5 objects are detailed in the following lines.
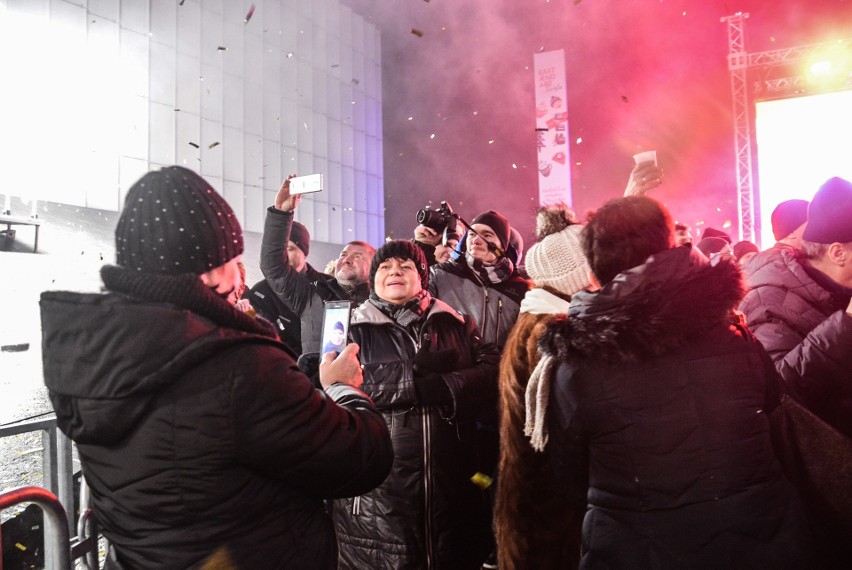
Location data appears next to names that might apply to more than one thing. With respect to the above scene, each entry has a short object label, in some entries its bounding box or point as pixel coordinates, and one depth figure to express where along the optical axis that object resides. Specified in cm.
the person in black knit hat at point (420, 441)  250
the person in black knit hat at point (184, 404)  116
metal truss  973
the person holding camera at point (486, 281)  365
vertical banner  1411
